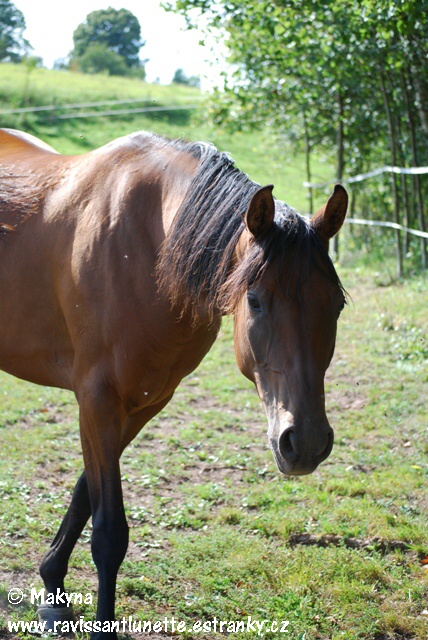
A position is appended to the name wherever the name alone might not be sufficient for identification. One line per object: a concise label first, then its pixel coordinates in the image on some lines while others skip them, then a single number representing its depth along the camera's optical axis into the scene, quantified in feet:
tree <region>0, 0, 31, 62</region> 142.82
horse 7.89
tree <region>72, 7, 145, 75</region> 174.40
